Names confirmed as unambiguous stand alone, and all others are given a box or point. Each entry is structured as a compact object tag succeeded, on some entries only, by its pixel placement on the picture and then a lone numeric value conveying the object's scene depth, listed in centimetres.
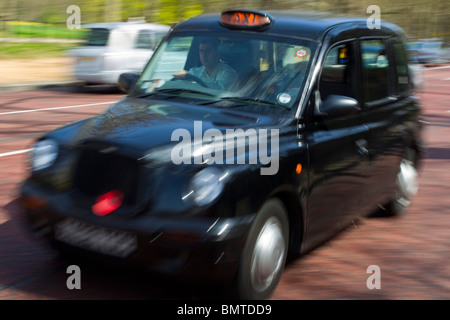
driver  455
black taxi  349
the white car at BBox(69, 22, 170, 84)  1638
